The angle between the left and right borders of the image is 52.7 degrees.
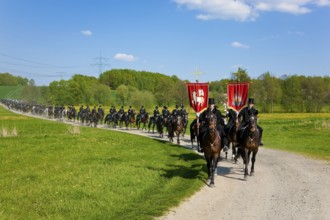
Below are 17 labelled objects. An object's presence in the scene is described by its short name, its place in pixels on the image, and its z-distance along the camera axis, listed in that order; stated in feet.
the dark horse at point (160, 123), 88.94
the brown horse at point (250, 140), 39.42
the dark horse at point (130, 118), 119.65
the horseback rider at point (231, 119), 52.06
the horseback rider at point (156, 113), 102.02
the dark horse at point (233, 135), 48.23
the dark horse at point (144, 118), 115.65
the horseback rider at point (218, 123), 41.55
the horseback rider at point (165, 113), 86.89
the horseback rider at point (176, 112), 77.13
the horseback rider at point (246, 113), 43.57
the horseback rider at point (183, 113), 77.85
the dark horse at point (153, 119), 103.09
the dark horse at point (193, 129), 60.85
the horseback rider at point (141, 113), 115.96
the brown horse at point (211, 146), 35.94
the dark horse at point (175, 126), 73.77
